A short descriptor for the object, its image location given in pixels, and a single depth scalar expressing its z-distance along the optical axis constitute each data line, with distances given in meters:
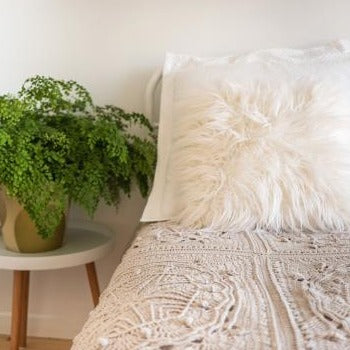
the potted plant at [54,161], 1.18
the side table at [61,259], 1.26
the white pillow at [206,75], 1.26
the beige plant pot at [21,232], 1.30
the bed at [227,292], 0.60
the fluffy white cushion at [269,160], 1.12
